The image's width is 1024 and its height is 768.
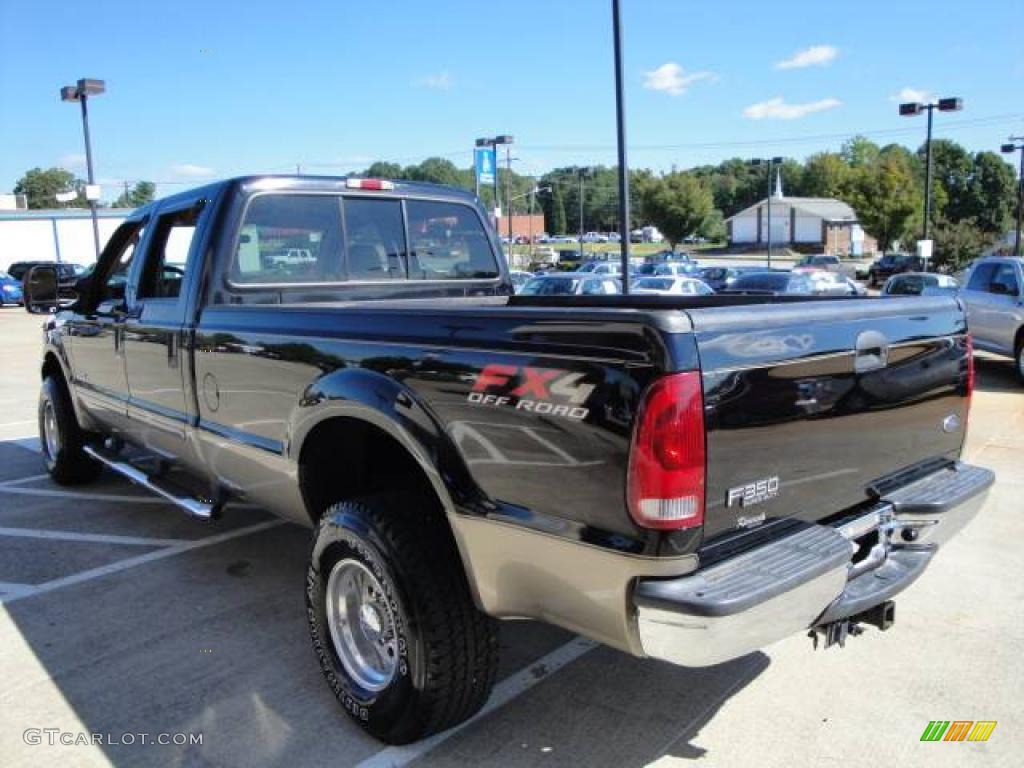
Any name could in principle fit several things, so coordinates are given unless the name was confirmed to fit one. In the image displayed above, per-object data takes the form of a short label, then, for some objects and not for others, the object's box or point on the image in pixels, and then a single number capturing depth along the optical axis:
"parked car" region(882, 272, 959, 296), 17.44
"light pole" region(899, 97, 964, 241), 27.23
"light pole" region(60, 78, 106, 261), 24.03
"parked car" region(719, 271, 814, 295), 19.22
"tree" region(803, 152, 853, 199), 99.31
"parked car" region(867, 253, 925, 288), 41.78
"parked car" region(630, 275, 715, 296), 22.00
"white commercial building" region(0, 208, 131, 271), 52.12
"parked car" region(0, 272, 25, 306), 32.44
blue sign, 21.95
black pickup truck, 2.19
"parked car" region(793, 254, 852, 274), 50.66
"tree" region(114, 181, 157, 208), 121.72
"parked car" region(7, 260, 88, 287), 29.09
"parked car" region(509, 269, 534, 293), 25.16
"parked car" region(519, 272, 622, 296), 18.80
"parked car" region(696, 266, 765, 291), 34.32
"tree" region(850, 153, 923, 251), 65.44
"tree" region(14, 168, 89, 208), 127.56
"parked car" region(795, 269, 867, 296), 21.22
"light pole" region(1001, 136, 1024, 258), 37.06
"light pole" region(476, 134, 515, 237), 30.40
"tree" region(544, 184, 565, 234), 144.12
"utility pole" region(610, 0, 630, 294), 12.35
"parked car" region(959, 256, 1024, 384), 11.45
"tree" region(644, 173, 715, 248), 80.44
